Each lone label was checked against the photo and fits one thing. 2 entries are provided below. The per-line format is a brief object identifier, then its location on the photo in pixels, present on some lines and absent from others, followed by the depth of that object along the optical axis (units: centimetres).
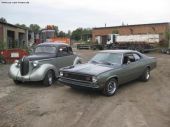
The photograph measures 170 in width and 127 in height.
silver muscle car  488
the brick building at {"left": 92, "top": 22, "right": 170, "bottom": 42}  2467
